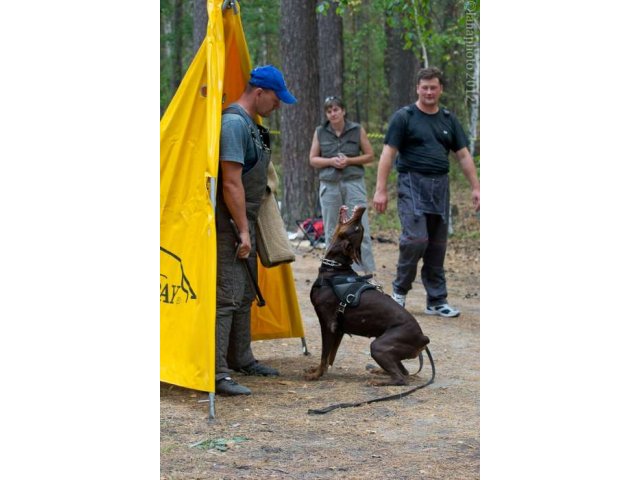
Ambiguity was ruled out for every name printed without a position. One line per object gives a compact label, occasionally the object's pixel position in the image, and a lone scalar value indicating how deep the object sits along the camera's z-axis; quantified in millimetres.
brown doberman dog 11120
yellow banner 9941
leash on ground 10020
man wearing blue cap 10216
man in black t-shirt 15154
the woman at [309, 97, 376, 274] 18234
